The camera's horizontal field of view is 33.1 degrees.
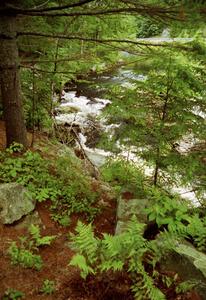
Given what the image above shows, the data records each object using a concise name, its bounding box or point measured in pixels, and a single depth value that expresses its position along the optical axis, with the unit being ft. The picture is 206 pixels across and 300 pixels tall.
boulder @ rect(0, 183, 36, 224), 17.88
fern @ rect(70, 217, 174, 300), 11.22
